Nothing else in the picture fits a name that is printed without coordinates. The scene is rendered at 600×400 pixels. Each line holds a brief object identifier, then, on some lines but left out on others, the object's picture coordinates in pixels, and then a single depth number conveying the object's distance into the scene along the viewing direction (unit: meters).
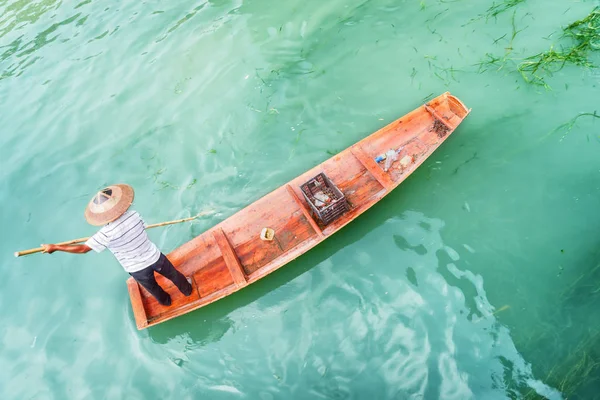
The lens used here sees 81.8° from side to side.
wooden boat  5.26
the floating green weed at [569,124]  6.16
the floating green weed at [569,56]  6.73
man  4.09
